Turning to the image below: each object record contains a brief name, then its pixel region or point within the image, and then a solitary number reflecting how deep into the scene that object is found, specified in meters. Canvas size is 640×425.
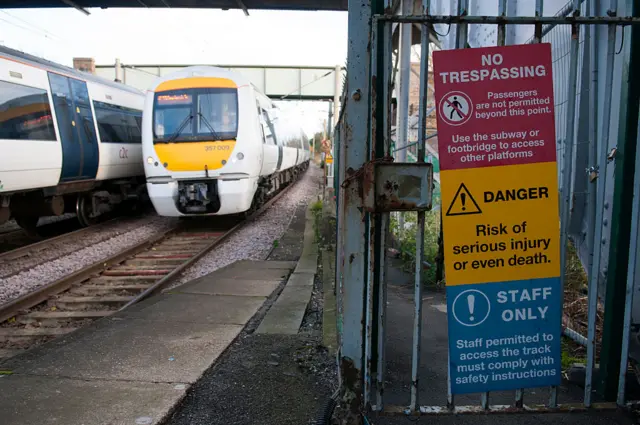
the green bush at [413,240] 6.05
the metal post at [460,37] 2.21
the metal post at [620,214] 2.37
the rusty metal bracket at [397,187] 2.18
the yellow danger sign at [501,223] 2.15
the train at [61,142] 7.88
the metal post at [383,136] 2.29
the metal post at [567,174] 2.24
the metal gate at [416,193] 2.18
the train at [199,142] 9.98
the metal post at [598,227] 2.26
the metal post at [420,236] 2.20
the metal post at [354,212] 2.19
